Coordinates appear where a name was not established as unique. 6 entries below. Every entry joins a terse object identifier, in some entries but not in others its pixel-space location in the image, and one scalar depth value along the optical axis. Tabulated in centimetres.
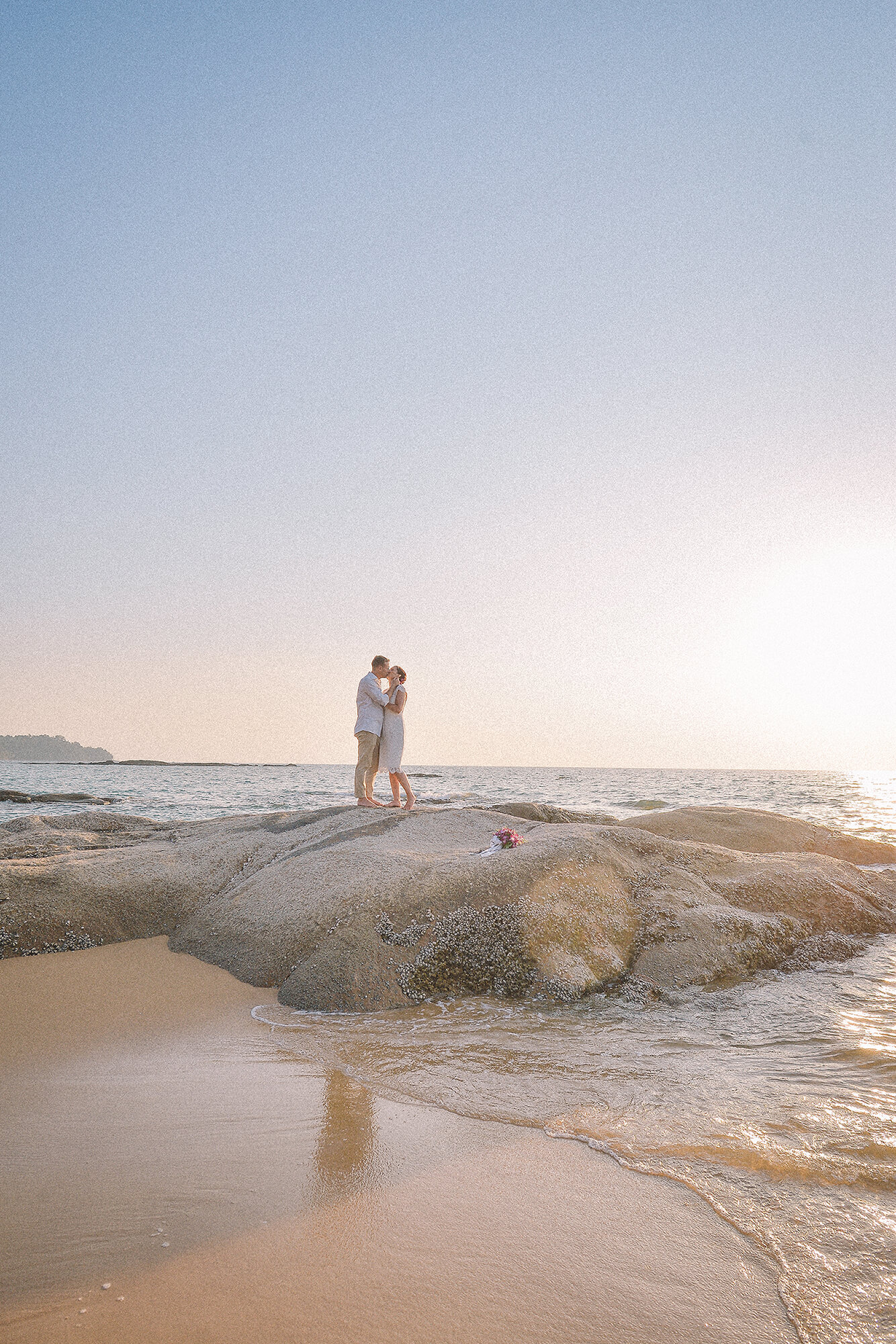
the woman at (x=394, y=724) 938
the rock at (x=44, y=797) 2072
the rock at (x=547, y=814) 879
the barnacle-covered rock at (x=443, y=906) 442
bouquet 560
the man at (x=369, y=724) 923
